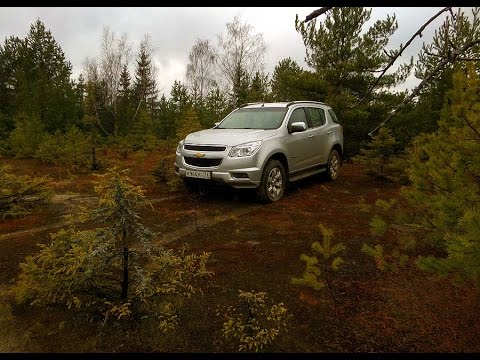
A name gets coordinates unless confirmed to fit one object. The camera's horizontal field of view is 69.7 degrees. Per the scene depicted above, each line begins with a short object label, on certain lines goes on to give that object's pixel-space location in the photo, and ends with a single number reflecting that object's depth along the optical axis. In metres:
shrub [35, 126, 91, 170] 10.40
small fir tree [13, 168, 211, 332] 2.57
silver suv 6.19
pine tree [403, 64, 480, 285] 2.15
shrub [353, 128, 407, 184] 8.57
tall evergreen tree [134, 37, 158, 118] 36.59
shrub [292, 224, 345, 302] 2.80
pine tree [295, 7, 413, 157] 11.77
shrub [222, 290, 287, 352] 2.43
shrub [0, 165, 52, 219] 5.62
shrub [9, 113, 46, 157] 12.75
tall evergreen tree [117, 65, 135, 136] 22.05
